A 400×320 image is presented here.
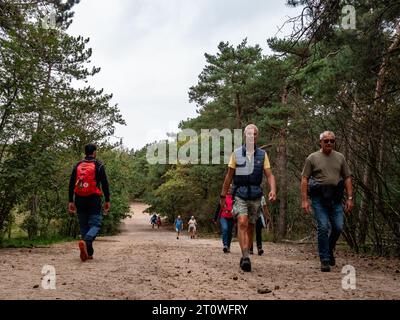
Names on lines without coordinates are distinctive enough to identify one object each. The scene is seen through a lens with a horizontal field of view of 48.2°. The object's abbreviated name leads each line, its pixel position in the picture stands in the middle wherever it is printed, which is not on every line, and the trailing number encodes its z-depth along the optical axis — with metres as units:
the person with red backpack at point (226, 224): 10.40
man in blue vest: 6.22
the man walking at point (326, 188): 6.55
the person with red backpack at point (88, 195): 7.43
